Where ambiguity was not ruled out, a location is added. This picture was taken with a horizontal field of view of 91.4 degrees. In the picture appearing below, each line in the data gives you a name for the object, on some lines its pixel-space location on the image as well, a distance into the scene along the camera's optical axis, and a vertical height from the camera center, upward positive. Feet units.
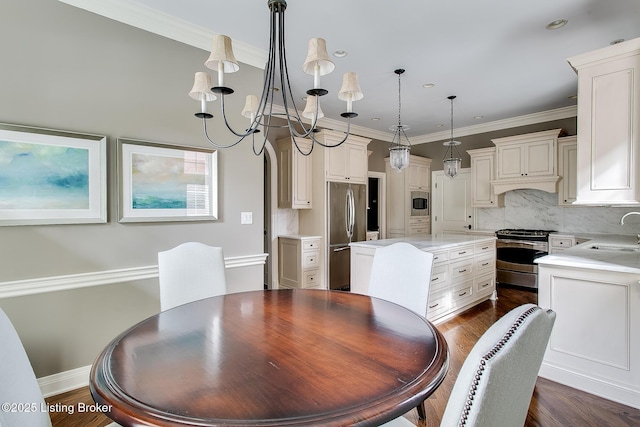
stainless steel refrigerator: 14.84 -0.75
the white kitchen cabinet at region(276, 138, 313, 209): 14.52 +1.71
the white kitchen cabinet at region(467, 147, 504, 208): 17.62 +1.87
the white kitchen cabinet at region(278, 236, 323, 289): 14.10 -2.34
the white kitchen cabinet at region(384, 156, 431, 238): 20.06 +1.02
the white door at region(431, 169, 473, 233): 19.56 +0.57
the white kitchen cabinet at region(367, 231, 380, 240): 17.39 -1.35
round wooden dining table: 2.53 -1.60
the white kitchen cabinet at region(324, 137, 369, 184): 14.84 +2.49
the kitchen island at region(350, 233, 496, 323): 10.69 -2.18
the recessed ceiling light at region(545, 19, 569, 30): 8.32 +5.05
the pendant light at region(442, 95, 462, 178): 14.22 +2.09
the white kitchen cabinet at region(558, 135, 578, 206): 14.80 +2.03
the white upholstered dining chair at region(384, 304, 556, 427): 1.68 -0.94
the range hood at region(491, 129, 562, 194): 15.28 +2.50
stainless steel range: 15.16 -2.20
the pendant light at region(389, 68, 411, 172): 12.44 +2.19
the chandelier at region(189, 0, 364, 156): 4.99 +2.44
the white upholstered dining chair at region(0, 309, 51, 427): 2.60 -1.54
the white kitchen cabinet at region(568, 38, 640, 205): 7.07 +2.01
